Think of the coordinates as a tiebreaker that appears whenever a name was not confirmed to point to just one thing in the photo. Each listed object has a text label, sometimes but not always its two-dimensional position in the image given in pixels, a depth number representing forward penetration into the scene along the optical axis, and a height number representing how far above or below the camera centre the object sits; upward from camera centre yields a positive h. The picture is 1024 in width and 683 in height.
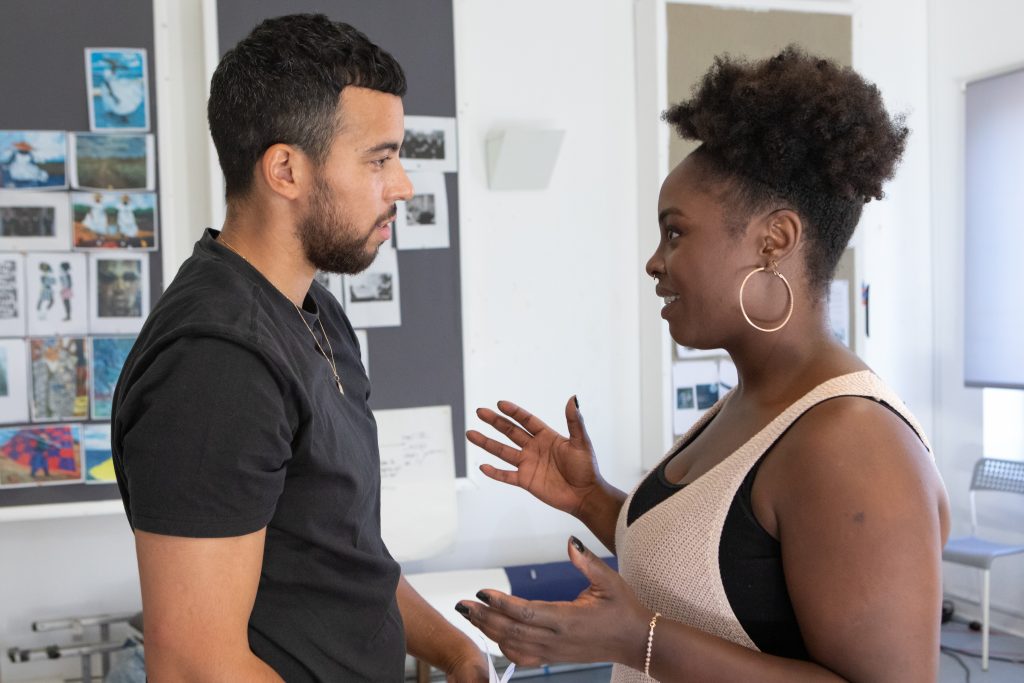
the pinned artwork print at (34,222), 3.24 +0.28
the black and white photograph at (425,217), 3.61 +0.30
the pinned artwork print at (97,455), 3.30 -0.51
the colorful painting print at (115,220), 3.29 +0.28
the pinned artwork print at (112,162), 3.28 +0.48
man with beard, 1.06 -0.12
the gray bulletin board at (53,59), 3.21 +0.82
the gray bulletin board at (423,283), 3.57 +0.05
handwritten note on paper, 3.60 -0.69
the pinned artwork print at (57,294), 3.26 +0.04
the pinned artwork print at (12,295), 3.24 +0.03
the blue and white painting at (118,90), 3.28 +0.73
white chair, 3.85 -1.06
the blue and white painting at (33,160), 3.22 +0.49
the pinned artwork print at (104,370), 3.30 -0.23
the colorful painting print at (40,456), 3.23 -0.51
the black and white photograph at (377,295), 3.59 +0.01
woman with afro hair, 1.09 -0.22
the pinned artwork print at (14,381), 3.23 -0.25
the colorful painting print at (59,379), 3.26 -0.25
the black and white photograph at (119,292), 3.31 +0.04
